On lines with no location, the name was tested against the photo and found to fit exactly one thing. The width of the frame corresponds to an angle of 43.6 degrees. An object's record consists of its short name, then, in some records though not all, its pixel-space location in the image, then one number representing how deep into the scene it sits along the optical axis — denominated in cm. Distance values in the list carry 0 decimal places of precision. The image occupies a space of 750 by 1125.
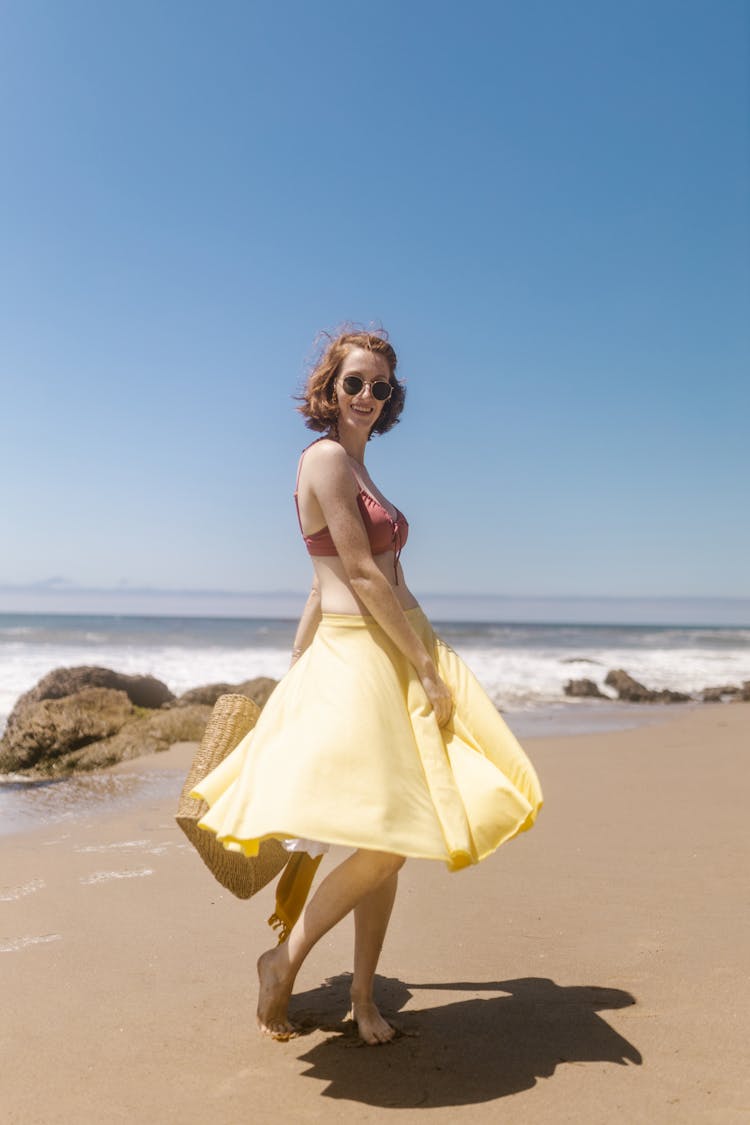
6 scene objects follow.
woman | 267
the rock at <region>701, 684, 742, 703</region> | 1767
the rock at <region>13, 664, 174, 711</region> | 1222
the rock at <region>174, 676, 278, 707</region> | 1177
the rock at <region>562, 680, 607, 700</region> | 1698
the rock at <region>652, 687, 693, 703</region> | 1703
